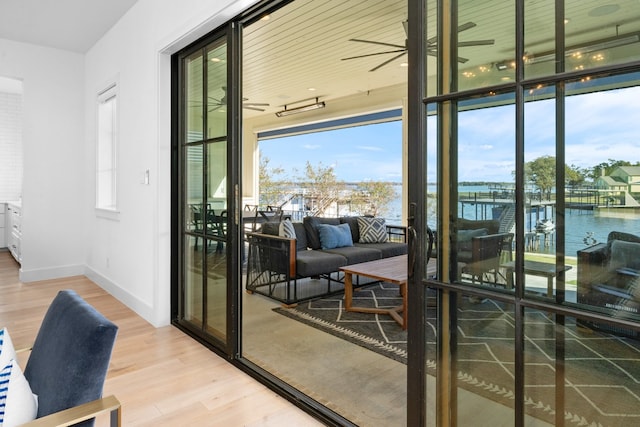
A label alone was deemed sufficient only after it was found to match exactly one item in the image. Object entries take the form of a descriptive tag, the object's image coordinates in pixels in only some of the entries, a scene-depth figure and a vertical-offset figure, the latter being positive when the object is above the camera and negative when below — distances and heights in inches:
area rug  45.1 -19.0
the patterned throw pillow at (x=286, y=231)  191.1 -8.7
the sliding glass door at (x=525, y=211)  45.3 +0.2
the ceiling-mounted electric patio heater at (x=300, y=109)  314.8 +84.8
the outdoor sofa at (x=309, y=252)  177.5 -19.1
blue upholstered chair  45.2 -18.1
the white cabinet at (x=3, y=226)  271.7 -8.7
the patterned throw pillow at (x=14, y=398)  43.0 -19.9
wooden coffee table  147.9 -23.5
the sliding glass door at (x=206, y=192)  114.5 +6.3
